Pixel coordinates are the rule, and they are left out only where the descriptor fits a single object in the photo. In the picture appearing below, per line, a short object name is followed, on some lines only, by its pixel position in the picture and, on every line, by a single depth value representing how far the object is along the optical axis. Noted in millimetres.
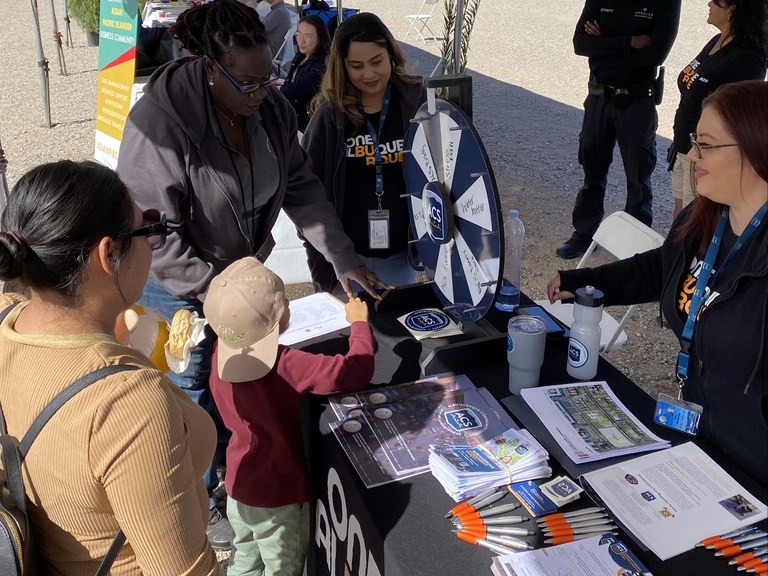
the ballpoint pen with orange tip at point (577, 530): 1381
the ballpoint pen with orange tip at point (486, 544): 1355
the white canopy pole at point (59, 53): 9198
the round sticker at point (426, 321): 2160
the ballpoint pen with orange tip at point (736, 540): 1350
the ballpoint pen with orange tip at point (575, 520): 1402
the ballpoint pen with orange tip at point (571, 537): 1366
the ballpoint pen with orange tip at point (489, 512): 1439
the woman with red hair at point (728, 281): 1607
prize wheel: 1660
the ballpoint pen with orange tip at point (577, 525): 1394
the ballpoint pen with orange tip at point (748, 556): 1316
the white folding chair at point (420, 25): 12203
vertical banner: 4277
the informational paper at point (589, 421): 1619
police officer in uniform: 4262
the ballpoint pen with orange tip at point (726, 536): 1358
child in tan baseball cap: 1629
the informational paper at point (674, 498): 1384
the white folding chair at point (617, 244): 2883
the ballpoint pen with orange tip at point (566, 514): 1418
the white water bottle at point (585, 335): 1771
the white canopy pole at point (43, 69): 7176
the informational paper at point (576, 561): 1289
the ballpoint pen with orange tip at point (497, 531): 1378
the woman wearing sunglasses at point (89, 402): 1064
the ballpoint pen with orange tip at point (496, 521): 1415
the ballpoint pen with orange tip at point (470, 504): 1456
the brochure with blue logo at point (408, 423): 1605
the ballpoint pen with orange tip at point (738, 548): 1336
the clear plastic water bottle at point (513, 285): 2178
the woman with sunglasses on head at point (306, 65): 5336
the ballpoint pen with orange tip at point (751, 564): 1299
